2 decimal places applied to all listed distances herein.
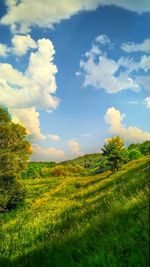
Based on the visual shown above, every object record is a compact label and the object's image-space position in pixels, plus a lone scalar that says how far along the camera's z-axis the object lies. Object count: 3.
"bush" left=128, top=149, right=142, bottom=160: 47.55
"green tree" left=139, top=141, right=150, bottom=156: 53.87
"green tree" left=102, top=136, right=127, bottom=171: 30.57
